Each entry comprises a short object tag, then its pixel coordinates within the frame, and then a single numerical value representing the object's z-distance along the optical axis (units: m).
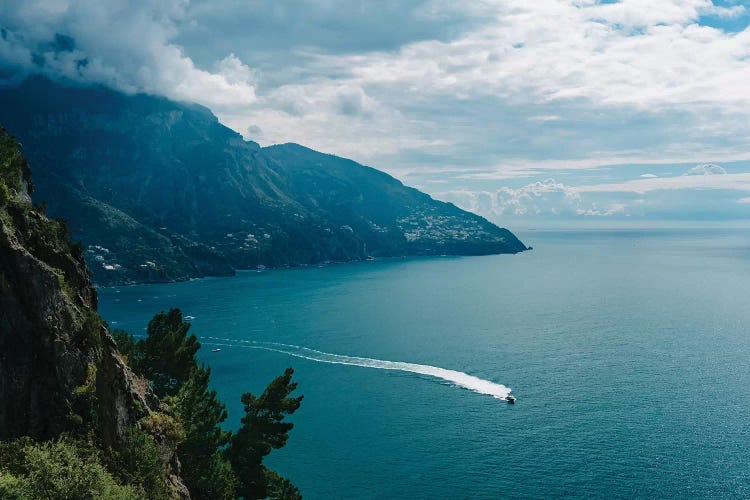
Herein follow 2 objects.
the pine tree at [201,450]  58.34
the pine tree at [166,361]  74.56
